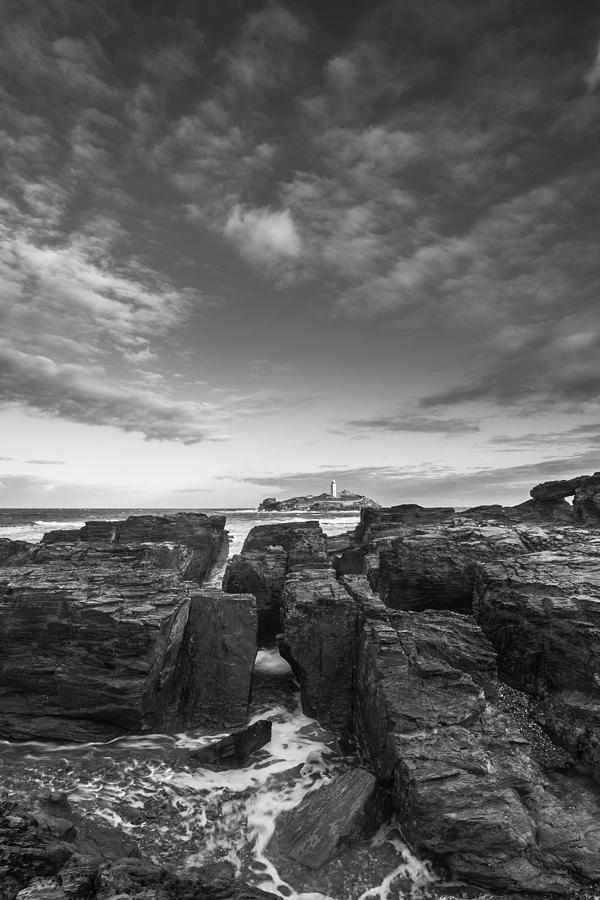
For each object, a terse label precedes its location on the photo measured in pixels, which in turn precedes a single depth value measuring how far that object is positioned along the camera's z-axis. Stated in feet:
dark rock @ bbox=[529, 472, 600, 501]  98.04
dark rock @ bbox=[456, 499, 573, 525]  98.94
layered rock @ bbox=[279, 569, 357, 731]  31.91
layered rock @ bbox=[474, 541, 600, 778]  25.32
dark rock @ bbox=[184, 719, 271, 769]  26.87
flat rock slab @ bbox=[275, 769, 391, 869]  20.58
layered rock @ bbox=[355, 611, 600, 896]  18.71
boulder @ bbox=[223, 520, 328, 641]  46.19
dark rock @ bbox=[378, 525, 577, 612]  43.86
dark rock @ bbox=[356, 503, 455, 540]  95.35
